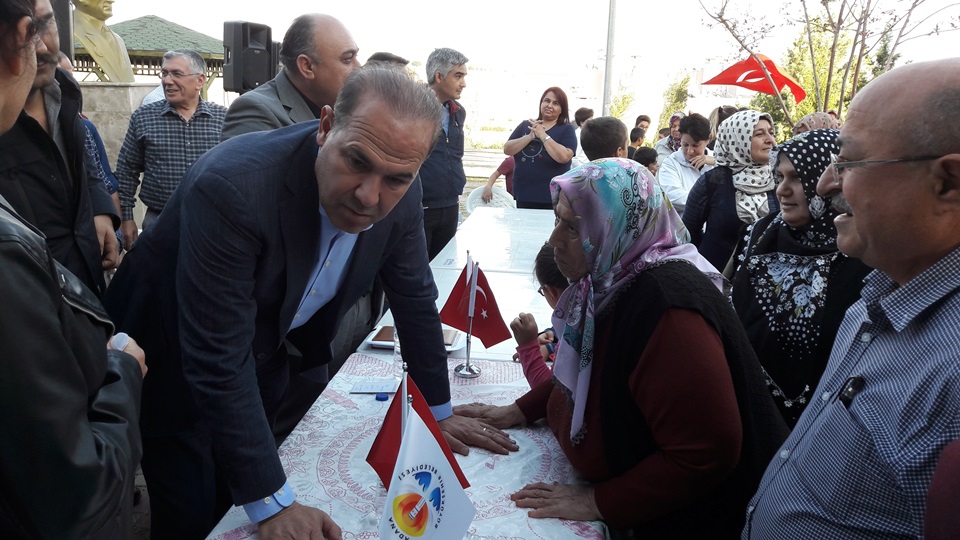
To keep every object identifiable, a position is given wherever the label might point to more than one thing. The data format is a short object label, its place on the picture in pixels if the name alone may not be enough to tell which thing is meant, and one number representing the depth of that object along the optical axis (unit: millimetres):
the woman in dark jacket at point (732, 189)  3709
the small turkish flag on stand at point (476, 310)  2229
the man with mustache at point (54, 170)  2295
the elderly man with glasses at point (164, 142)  4441
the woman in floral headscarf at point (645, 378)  1384
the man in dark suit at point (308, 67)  3041
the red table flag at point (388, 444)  1360
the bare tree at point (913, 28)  8281
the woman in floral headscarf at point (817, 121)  5480
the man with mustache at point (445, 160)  4812
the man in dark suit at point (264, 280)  1373
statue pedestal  7488
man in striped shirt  1032
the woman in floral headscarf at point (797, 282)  2117
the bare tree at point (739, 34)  8594
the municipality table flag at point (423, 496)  1172
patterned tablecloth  1406
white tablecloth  4129
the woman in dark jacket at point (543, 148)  5938
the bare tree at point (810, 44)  8745
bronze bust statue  8797
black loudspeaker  4836
